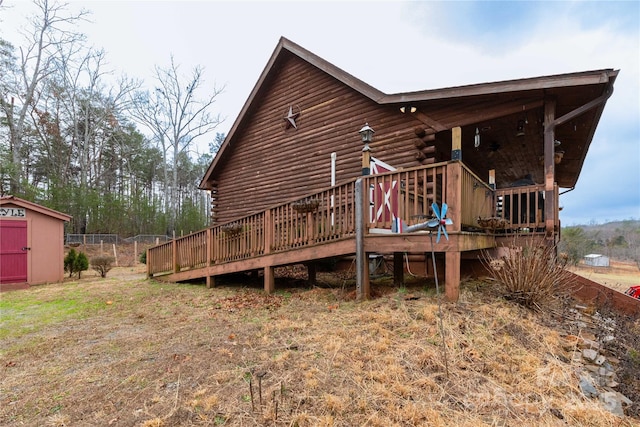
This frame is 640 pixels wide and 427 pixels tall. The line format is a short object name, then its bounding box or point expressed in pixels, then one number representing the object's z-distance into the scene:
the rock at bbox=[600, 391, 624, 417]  2.21
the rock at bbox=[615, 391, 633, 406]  2.33
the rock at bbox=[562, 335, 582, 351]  3.04
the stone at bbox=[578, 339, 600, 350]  3.07
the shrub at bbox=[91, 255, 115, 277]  11.60
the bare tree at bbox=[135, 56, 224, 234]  24.23
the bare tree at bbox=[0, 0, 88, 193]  18.67
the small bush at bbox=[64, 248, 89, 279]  11.45
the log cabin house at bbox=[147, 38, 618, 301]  4.60
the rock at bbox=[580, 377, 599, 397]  2.37
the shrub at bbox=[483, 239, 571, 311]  3.87
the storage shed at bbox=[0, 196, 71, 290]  9.19
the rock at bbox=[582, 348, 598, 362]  2.84
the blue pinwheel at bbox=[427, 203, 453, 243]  2.99
